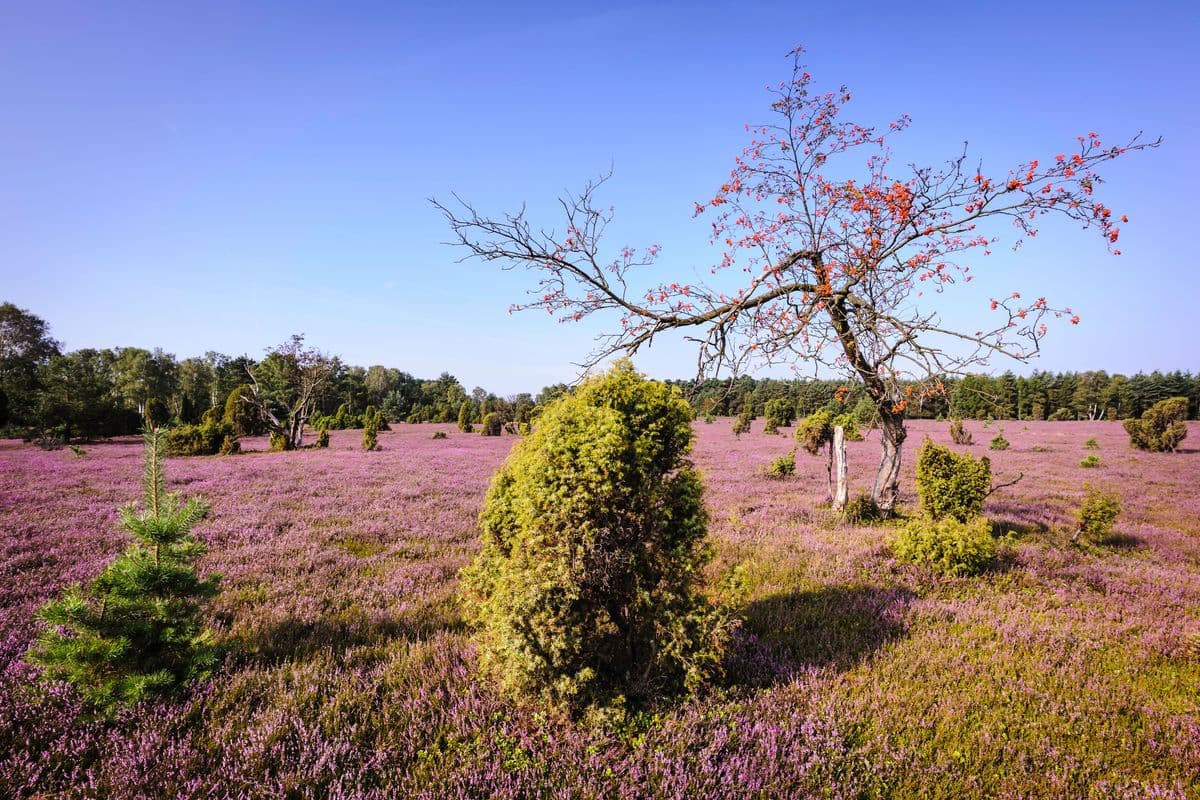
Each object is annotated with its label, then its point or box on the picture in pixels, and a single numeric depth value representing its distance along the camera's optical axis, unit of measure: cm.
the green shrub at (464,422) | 4928
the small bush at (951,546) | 702
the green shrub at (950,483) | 884
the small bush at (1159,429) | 2902
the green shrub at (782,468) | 1853
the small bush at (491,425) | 4512
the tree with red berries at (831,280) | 698
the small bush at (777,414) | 4684
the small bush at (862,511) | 1058
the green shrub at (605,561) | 342
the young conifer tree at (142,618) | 335
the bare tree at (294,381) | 3017
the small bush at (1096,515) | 880
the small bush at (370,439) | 2842
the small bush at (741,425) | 4392
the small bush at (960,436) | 3250
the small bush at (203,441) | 2562
